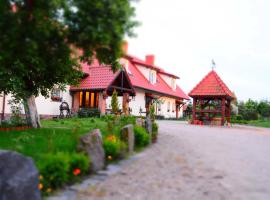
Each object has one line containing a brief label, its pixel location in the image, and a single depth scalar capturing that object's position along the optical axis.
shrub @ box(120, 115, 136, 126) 14.36
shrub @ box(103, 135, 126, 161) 9.41
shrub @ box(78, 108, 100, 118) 28.35
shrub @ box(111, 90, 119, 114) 20.34
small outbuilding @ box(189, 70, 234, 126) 25.19
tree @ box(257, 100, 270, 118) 44.94
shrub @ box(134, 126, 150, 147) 11.88
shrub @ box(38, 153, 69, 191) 6.99
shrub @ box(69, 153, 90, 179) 7.59
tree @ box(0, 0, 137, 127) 5.76
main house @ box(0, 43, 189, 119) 27.67
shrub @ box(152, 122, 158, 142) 13.32
